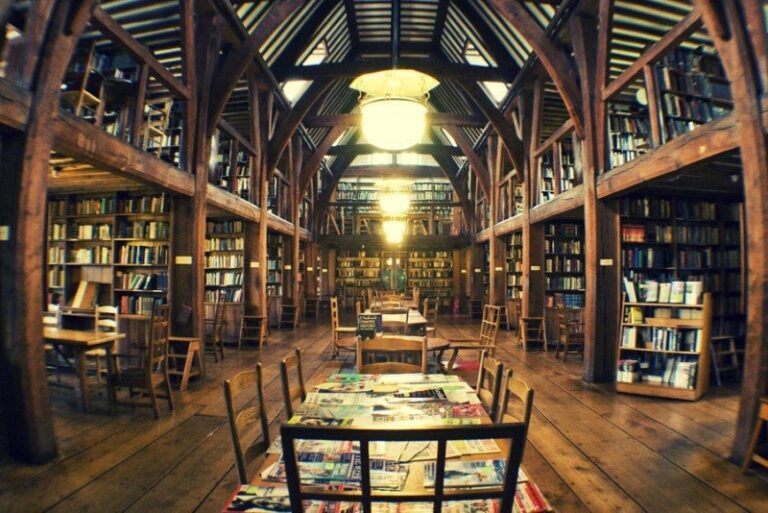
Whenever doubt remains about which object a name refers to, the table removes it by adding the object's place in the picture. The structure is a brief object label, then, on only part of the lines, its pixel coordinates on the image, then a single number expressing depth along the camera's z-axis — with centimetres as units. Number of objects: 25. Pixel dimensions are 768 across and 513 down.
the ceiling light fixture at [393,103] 337
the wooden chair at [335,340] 527
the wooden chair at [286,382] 209
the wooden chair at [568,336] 637
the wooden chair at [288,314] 1005
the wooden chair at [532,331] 740
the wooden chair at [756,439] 271
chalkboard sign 333
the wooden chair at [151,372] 389
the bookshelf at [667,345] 440
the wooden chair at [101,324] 484
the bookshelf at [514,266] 1051
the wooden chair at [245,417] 151
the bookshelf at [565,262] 848
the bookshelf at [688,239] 600
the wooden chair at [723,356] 516
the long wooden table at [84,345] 393
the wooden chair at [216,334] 630
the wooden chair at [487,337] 448
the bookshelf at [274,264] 1065
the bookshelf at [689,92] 512
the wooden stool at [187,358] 477
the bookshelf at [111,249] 639
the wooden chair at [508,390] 180
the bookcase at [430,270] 1614
